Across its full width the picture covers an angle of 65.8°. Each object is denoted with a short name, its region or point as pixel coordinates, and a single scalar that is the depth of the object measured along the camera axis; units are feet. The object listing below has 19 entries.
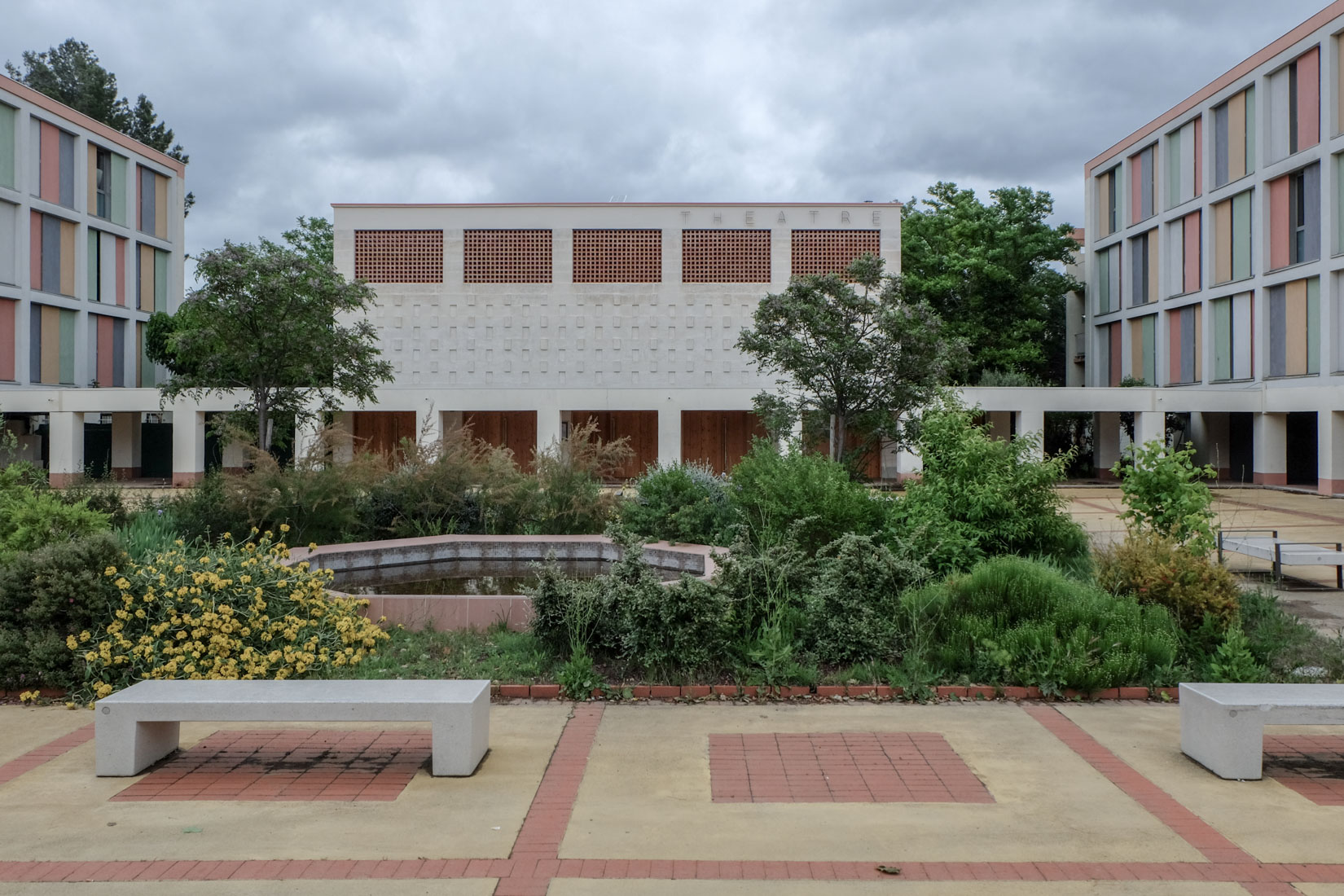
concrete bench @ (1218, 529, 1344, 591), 39.04
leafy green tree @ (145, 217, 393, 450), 60.03
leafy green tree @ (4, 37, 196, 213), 168.35
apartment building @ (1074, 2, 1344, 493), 95.76
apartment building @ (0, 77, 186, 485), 110.11
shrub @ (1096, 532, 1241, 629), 27.37
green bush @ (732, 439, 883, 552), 36.76
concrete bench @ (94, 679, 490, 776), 18.72
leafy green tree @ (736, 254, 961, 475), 65.05
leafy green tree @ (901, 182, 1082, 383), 130.00
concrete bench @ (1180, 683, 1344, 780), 18.69
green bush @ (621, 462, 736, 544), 42.11
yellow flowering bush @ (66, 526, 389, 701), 24.35
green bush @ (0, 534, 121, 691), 24.39
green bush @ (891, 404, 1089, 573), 36.47
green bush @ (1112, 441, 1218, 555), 33.37
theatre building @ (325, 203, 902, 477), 115.75
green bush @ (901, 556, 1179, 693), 24.68
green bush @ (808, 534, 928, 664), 26.08
